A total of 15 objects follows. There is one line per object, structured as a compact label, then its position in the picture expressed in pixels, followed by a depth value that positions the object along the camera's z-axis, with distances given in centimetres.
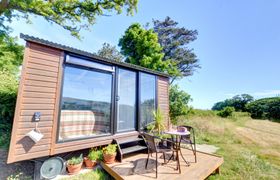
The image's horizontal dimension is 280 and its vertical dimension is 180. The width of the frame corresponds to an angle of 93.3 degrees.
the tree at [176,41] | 1545
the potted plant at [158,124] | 495
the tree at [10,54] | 683
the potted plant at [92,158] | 331
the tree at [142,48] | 1113
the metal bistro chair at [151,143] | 283
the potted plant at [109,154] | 331
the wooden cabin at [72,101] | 265
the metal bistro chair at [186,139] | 367
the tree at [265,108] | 1606
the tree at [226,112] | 1457
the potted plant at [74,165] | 297
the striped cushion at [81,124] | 328
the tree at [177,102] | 1059
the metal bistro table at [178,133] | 317
